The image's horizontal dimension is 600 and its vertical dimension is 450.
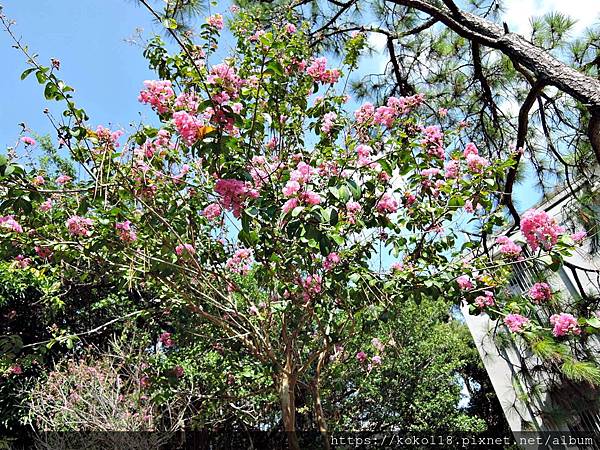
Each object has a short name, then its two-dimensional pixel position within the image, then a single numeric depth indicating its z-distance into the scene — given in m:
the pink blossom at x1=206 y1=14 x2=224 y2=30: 2.29
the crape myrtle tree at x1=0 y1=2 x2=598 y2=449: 1.71
